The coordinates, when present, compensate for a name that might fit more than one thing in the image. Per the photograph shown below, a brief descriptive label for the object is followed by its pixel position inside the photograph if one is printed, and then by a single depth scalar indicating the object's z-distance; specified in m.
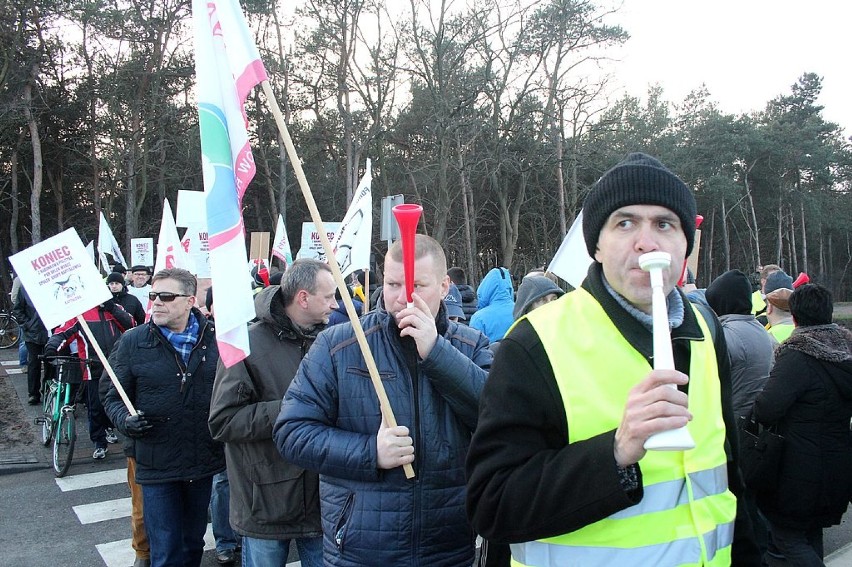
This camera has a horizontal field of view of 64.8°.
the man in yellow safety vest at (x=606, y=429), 1.50
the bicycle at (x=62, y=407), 7.34
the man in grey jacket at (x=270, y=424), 3.29
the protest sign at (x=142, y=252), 14.27
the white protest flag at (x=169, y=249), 8.98
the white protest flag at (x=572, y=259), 3.99
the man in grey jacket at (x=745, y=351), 4.50
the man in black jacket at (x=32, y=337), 11.04
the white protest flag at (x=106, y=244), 13.73
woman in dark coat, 3.76
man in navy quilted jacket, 2.39
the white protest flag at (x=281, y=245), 13.34
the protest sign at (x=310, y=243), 13.67
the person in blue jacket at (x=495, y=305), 6.32
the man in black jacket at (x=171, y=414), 4.00
